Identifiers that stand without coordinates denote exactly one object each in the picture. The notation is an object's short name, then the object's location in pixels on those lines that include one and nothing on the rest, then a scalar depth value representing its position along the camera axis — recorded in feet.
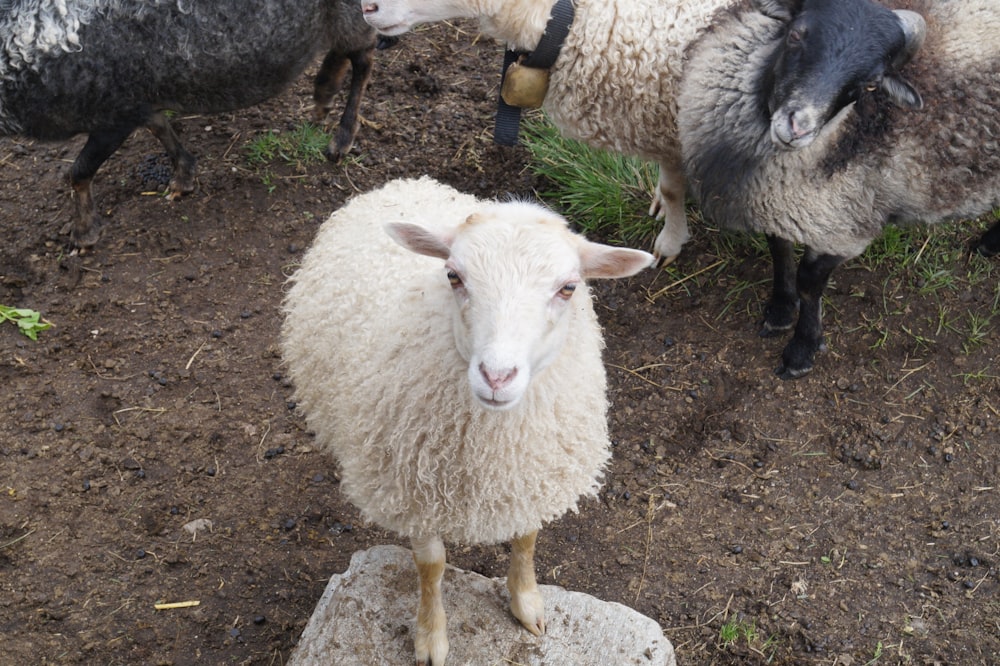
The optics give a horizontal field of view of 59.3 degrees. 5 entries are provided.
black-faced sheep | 10.76
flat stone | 9.86
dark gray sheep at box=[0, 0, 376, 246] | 13.66
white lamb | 7.31
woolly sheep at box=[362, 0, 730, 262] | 12.64
